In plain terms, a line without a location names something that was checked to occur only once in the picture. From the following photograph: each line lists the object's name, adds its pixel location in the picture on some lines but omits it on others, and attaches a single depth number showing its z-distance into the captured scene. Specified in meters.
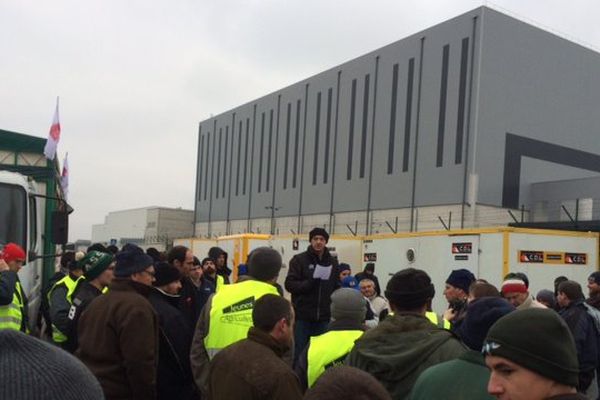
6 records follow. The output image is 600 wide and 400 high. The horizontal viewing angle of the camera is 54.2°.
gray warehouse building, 36.59
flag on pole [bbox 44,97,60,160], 11.23
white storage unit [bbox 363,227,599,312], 11.16
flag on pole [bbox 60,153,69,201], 23.11
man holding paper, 7.14
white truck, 7.82
